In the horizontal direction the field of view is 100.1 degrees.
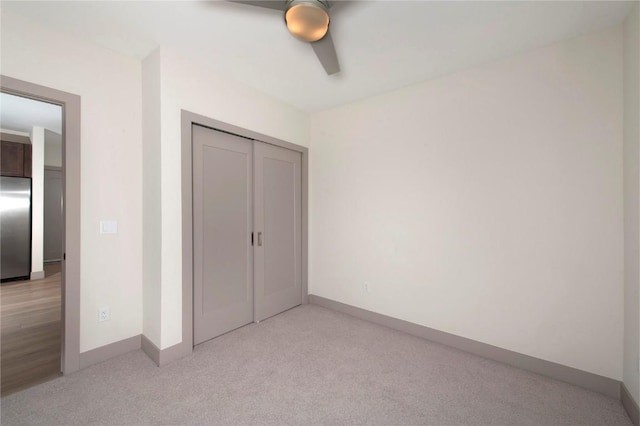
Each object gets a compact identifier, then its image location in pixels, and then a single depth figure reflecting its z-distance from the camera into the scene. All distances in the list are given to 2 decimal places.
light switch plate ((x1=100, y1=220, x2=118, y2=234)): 2.26
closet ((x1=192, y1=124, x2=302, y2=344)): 2.59
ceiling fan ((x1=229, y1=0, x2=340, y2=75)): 1.41
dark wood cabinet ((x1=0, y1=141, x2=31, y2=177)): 4.56
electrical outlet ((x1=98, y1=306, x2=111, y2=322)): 2.25
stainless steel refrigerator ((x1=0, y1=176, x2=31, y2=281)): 4.46
